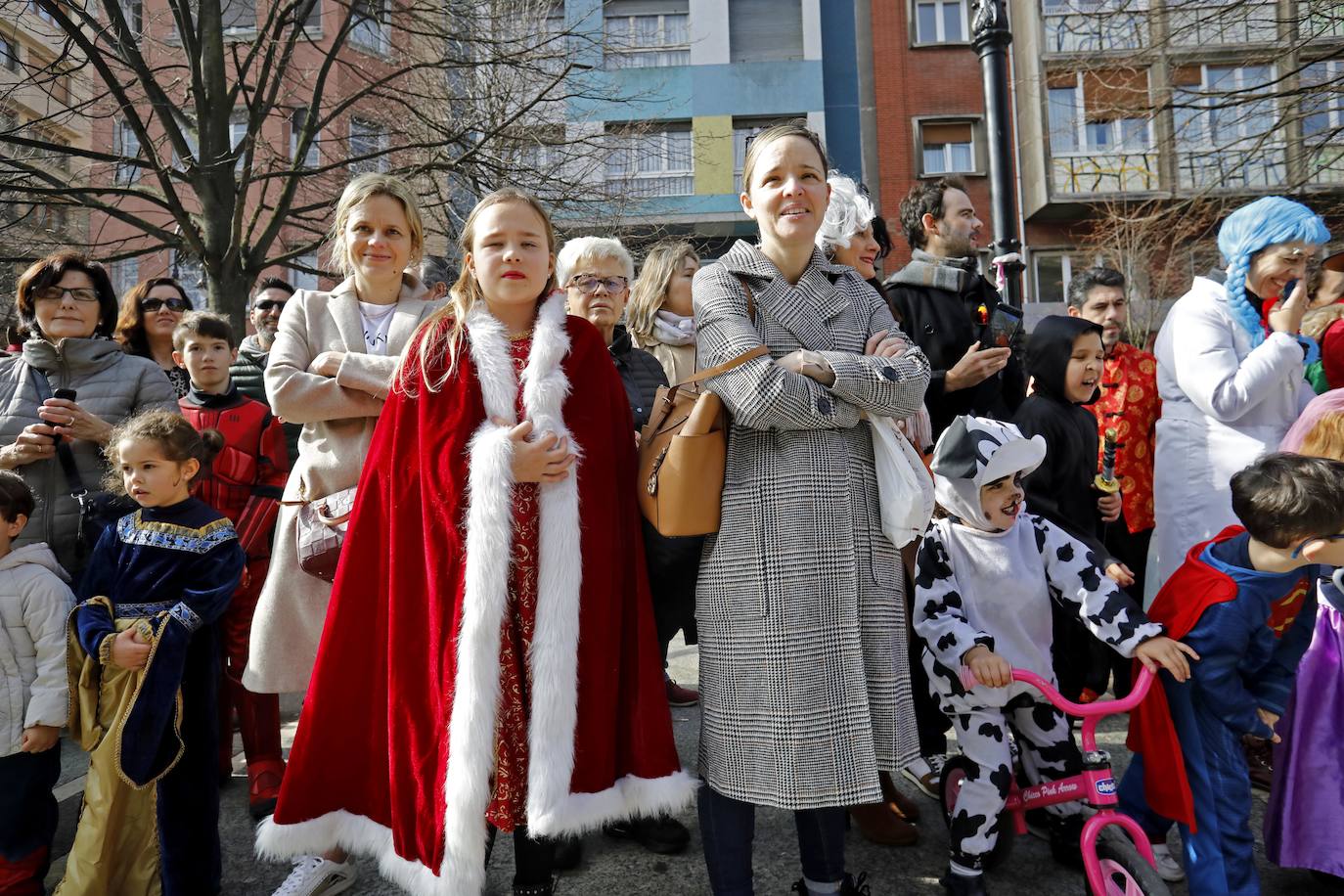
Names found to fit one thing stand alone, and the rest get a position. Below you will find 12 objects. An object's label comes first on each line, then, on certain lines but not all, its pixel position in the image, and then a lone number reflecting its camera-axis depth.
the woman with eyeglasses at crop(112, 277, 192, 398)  4.13
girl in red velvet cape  2.16
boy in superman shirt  2.37
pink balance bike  2.21
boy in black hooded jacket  3.17
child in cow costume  2.48
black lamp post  4.95
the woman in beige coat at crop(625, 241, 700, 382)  3.65
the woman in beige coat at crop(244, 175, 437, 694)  2.70
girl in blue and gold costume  2.52
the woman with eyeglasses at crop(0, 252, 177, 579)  3.08
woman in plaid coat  2.16
